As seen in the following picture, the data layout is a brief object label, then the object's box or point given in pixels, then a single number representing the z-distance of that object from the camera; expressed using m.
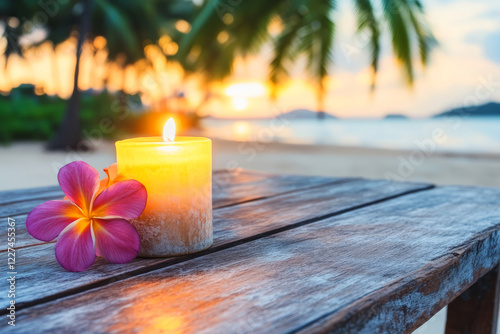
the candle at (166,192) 0.53
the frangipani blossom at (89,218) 0.49
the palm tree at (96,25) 9.27
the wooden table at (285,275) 0.37
